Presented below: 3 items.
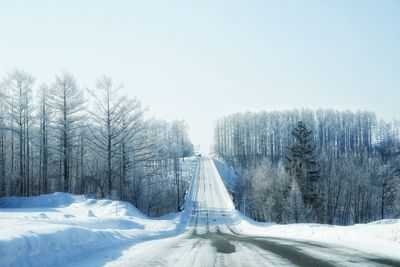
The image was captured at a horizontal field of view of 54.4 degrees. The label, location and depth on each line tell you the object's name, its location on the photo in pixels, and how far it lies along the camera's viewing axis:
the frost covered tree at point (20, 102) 43.53
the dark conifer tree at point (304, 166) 54.22
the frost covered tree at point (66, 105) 42.44
